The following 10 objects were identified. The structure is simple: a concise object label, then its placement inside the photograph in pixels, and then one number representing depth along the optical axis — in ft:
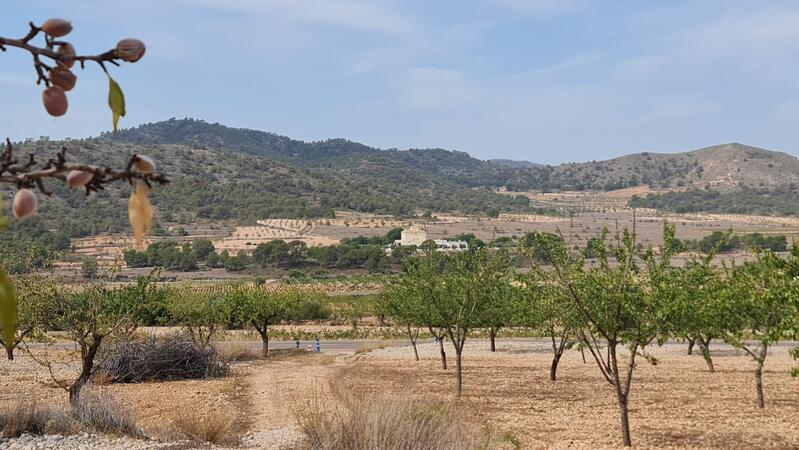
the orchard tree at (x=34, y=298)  56.54
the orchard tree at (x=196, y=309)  95.35
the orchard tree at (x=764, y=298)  32.55
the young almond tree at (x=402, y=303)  77.66
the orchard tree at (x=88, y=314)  49.52
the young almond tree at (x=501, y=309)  88.38
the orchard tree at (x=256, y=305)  100.68
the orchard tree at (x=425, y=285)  68.59
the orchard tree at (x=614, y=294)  36.76
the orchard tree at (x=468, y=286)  62.59
